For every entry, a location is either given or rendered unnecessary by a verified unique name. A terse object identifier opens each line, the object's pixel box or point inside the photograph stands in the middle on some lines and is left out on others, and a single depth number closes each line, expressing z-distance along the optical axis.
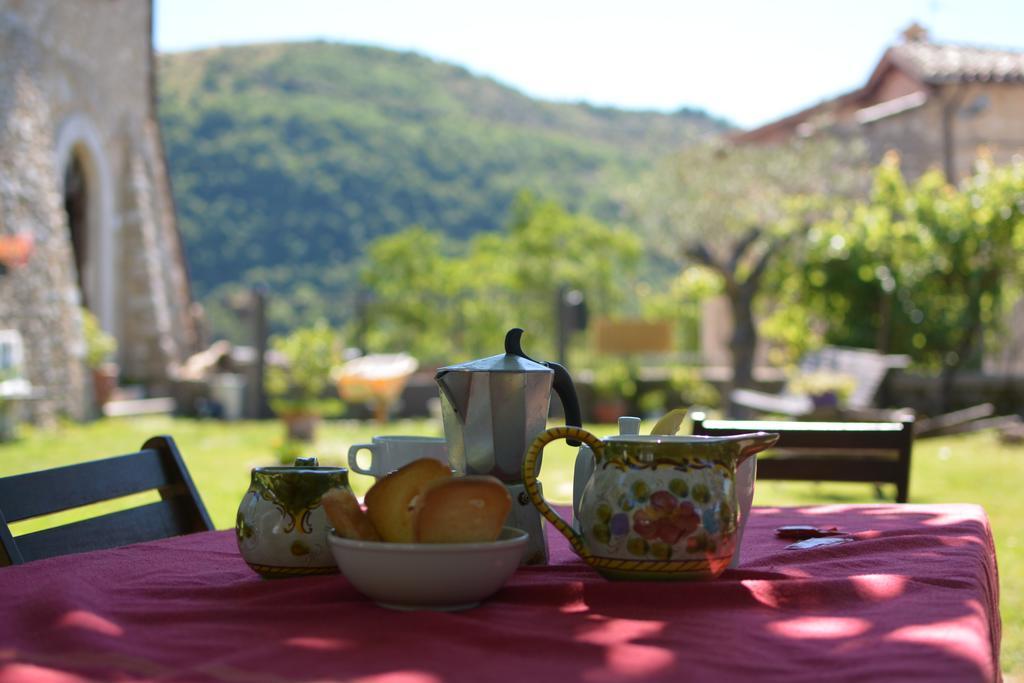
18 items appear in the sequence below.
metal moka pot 1.40
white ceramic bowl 1.16
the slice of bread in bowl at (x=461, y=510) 1.19
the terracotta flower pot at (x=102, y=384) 11.73
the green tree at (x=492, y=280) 14.49
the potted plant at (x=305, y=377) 9.77
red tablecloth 1.01
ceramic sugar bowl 1.37
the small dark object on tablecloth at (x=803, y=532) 1.72
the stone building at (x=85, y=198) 10.42
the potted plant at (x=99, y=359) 11.55
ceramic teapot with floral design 1.28
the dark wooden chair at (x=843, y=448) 2.48
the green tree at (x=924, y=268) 10.97
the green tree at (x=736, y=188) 17.67
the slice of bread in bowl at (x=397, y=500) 1.24
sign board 13.34
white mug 1.58
